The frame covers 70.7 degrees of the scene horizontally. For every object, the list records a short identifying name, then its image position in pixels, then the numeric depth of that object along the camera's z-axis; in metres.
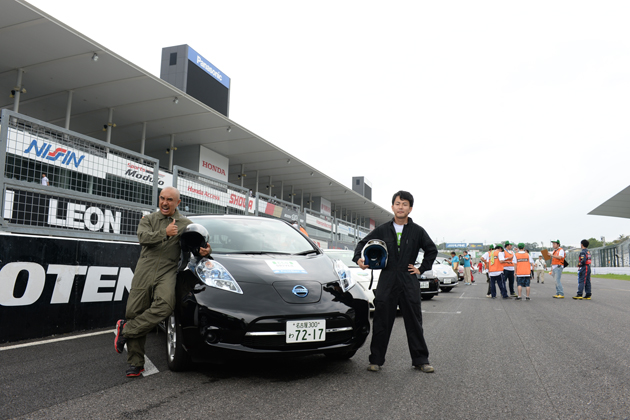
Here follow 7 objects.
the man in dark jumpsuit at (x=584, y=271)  12.76
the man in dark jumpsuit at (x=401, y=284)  3.96
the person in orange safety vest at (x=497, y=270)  13.14
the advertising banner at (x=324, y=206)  38.03
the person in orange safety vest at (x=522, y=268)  12.41
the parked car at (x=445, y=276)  15.84
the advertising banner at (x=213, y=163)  22.62
